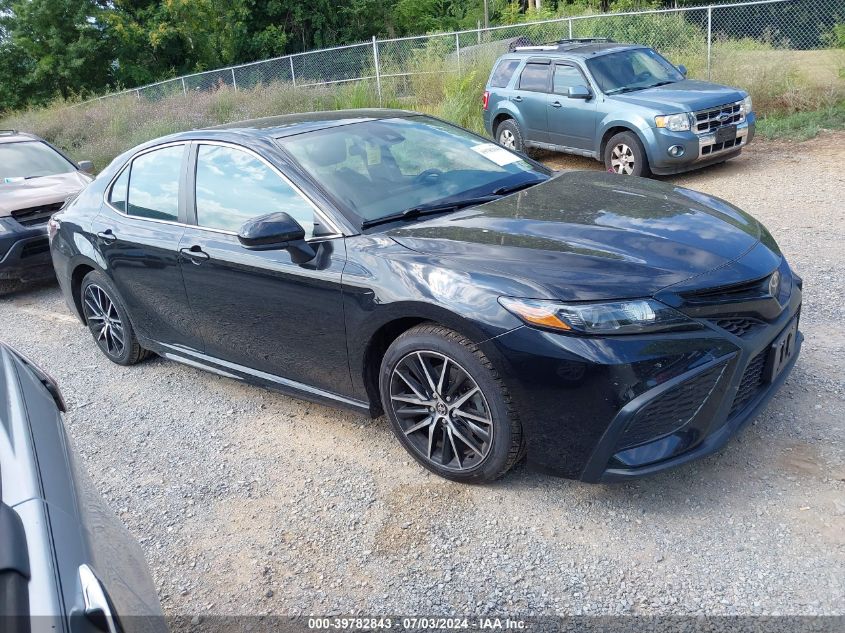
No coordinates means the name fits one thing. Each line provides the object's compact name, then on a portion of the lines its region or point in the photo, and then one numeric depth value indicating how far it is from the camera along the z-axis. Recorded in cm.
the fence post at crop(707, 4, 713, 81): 1278
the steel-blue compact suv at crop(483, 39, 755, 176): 955
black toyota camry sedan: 308
